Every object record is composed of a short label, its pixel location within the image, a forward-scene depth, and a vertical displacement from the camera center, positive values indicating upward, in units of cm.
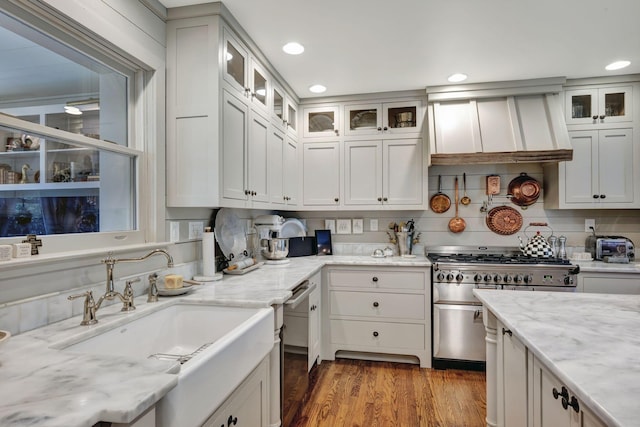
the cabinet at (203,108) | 184 +60
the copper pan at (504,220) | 324 -9
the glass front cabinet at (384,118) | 319 +94
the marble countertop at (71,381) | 66 -41
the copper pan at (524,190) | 319 +21
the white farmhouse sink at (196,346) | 89 -51
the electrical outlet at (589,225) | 312 -13
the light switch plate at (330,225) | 359 -14
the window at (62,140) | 122 +31
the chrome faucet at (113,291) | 139 -34
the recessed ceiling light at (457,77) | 281 +117
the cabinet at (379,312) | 287 -90
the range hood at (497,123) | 284 +80
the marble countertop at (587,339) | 76 -43
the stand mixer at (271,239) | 280 -23
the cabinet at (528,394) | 96 -67
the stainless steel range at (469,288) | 270 -64
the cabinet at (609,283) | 259 -57
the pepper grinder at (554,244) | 311 -31
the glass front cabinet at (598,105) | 286 +94
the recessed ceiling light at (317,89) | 305 +117
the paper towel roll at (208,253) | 206 -26
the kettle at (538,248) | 304 -34
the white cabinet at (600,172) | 286 +34
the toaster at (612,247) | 284 -32
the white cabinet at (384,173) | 318 +38
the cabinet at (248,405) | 115 -77
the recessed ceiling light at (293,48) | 229 +117
